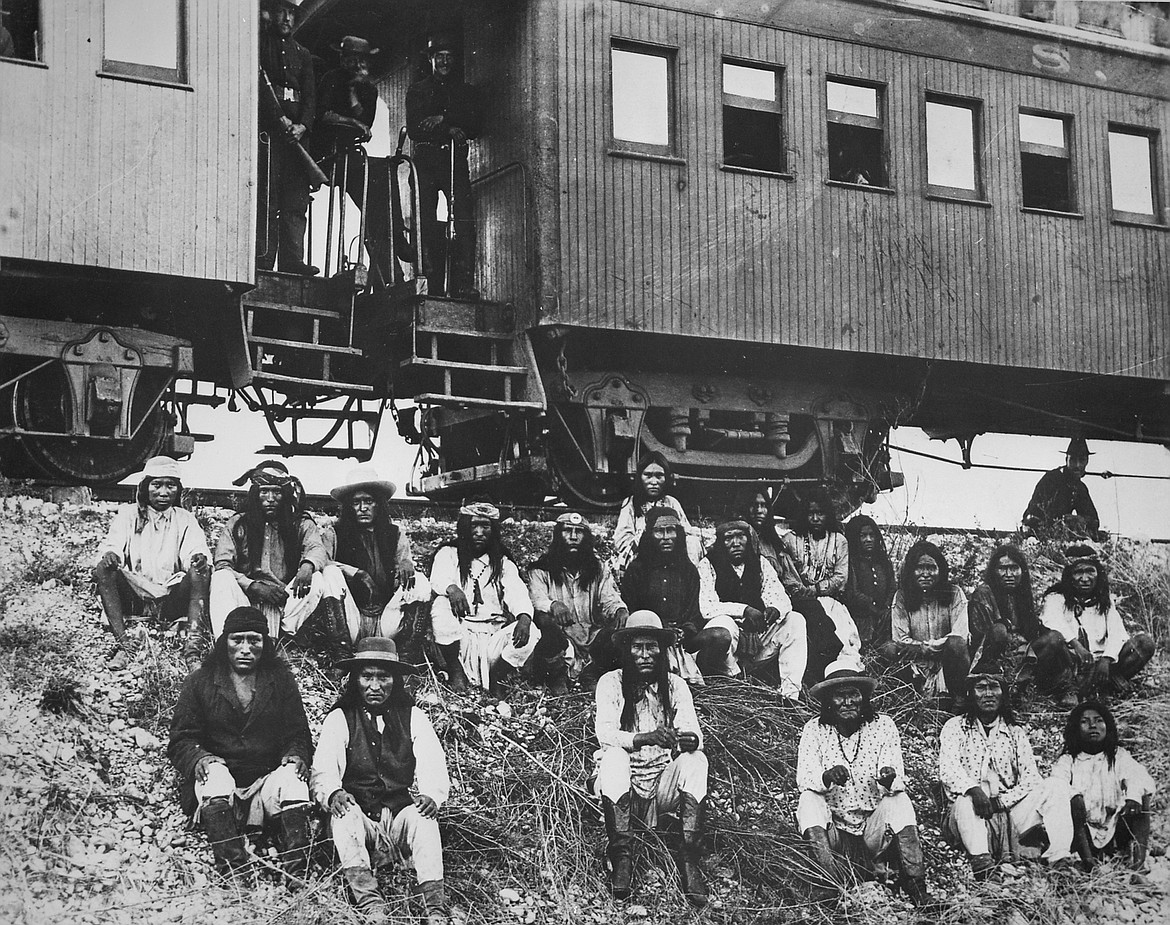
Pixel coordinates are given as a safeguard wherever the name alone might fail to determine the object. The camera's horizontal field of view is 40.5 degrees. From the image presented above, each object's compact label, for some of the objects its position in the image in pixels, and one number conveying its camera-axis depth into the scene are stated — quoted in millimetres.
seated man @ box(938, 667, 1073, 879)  8938
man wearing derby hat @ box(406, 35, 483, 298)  9062
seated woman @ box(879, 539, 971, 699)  9188
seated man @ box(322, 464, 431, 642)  7777
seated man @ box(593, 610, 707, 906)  8008
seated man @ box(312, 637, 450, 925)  7293
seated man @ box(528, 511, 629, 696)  8195
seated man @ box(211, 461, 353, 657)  7551
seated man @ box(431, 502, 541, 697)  7922
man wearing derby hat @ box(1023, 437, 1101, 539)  10062
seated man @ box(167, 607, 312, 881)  7027
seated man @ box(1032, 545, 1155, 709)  9617
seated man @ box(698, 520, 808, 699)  8695
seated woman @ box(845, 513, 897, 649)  9148
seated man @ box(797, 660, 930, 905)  8531
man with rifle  8367
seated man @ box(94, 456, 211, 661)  7301
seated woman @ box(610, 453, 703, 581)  8695
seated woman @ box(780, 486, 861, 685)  8953
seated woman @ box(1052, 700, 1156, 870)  9281
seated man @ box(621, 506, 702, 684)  8523
